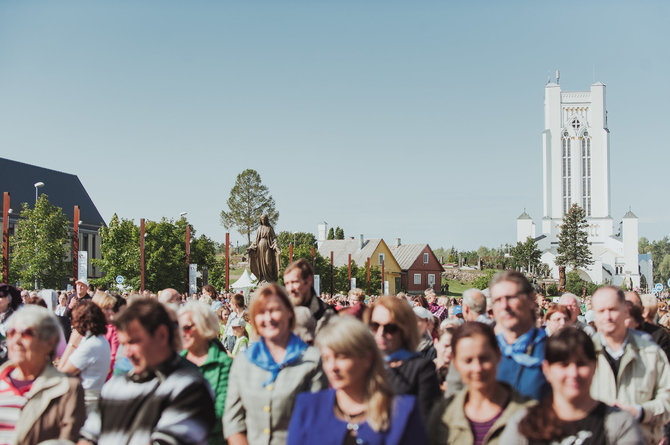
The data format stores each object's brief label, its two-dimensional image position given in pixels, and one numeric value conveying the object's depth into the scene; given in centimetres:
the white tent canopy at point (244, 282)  2836
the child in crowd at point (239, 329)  927
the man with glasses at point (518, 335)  411
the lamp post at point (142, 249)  3004
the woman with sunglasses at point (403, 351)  400
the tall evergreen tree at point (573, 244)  9388
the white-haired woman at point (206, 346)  463
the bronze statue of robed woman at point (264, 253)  1519
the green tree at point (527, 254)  9350
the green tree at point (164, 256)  5306
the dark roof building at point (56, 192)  7812
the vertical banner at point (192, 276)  2731
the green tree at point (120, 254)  5015
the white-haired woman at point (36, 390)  390
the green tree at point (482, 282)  6988
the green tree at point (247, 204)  8850
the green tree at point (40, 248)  4188
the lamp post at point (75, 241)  2632
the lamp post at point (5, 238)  2116
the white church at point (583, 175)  10494
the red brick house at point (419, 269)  9375
